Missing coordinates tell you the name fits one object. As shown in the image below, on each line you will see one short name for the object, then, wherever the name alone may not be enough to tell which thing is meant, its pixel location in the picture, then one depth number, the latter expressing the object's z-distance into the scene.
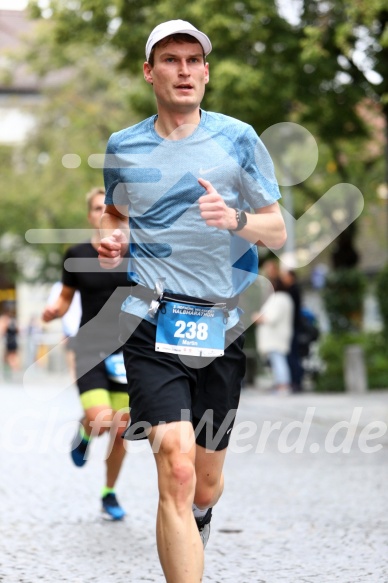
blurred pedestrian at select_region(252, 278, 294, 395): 36.62
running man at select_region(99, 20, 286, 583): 8.67
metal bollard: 35.44
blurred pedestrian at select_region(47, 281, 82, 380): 18.67
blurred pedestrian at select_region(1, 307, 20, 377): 61.56
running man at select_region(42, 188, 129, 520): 14.30
